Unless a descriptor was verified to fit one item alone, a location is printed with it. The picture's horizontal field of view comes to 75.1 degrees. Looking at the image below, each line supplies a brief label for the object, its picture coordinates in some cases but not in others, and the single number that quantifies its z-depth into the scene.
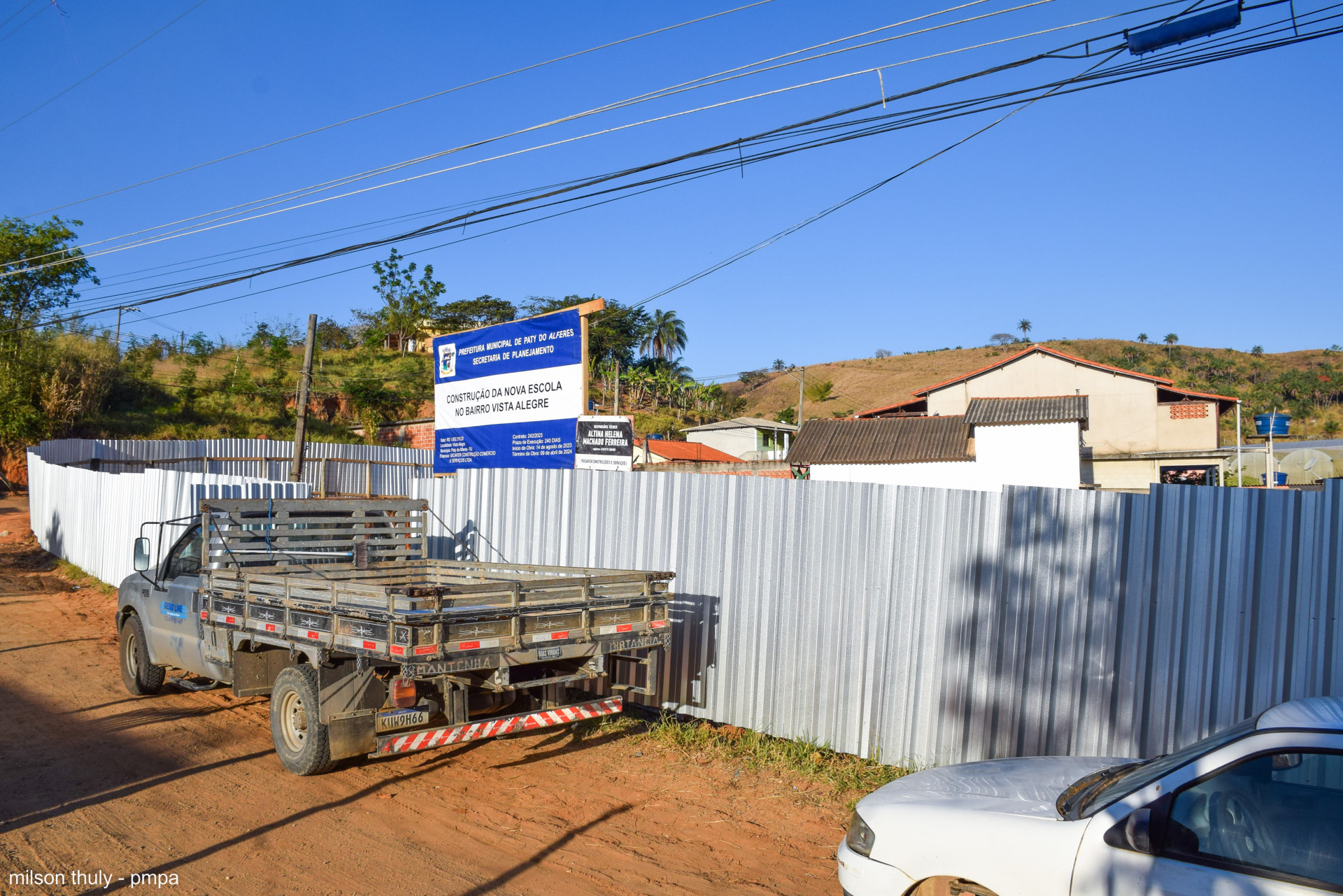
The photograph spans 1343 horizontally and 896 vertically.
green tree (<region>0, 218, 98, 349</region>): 36.28
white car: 2.92
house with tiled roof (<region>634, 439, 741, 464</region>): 40.22
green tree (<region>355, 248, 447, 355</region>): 63.62
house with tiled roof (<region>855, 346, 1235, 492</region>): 33.59
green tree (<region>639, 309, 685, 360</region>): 87.12
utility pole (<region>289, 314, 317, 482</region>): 20.11
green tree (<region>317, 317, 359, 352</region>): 69.00
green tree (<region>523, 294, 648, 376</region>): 71.94
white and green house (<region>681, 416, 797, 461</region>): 53.68
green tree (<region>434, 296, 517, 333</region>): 65.81
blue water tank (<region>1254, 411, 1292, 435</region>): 23.86
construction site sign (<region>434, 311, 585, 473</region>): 11.33
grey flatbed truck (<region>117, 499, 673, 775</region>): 5.90
